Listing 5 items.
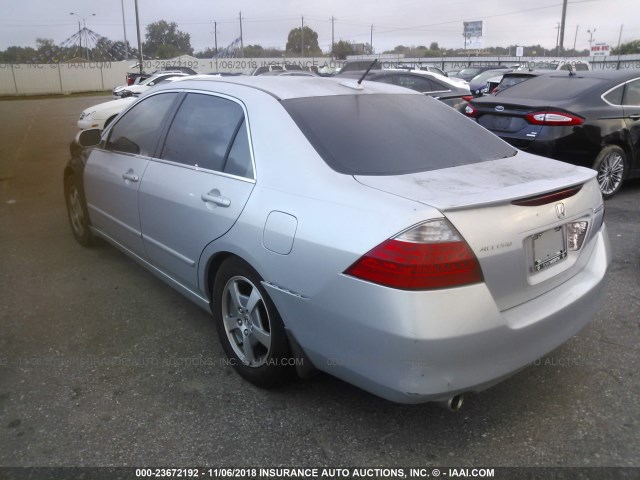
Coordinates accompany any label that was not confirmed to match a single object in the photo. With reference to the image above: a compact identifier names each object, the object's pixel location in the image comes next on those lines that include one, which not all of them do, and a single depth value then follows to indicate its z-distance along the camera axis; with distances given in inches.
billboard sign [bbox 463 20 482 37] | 3260.3
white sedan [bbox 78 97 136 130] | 438.3
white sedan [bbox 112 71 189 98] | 595.2
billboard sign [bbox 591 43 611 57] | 2324.1
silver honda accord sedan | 86.0
